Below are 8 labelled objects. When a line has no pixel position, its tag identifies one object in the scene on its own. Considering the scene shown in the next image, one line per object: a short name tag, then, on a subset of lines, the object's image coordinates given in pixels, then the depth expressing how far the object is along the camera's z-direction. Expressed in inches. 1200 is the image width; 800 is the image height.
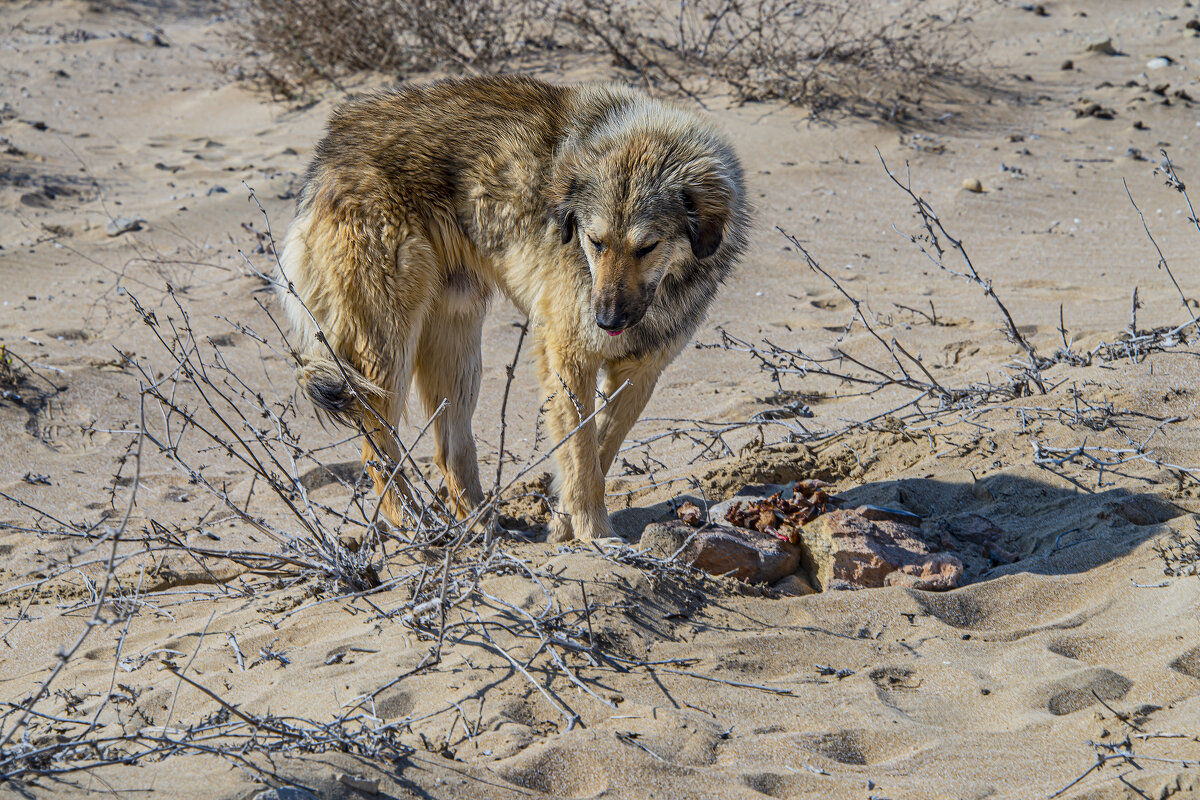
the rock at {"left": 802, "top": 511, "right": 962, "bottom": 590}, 287.6
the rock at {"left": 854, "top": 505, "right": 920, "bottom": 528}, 309.2
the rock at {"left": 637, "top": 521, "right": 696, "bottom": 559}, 288.8
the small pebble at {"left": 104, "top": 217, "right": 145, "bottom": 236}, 673.0
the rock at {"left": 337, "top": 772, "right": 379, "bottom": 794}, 180.7
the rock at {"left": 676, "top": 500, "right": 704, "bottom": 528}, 323.3
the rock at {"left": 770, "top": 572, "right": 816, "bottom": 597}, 290.5
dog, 334.0
